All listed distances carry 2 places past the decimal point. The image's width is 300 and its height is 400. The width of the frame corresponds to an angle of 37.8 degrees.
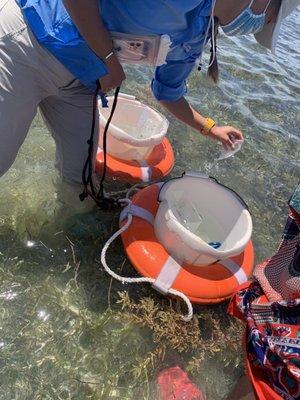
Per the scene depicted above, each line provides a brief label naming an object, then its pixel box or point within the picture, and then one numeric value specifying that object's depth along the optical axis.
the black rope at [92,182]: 2.39
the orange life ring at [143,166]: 3.18
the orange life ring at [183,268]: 2.52
